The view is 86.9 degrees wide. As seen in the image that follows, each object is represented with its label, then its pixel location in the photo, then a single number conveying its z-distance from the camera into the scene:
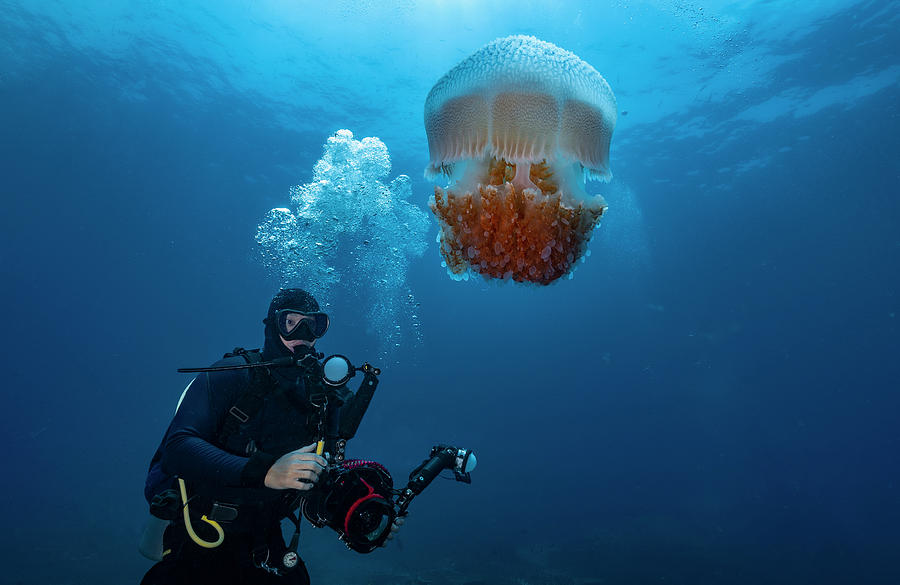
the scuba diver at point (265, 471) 2.08
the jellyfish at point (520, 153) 2.58
